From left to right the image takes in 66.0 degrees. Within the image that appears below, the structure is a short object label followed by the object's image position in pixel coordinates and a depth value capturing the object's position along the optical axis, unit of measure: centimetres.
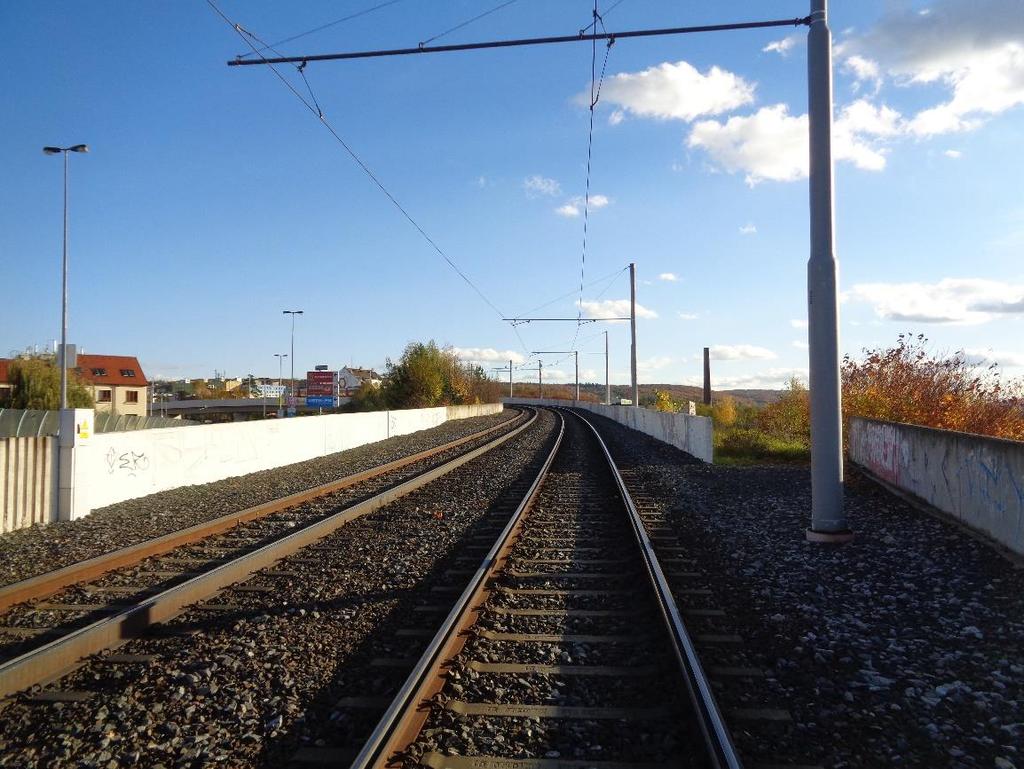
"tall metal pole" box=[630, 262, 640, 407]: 3994
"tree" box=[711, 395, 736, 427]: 4406
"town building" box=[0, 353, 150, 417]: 9406
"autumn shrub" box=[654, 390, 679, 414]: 4869
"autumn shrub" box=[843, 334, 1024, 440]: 1741
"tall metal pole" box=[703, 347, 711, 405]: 6650
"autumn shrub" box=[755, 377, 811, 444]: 2708
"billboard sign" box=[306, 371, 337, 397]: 7506
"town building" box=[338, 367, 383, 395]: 14038
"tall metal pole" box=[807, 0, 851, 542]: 987
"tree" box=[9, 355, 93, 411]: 6194
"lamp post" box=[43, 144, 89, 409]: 2753
